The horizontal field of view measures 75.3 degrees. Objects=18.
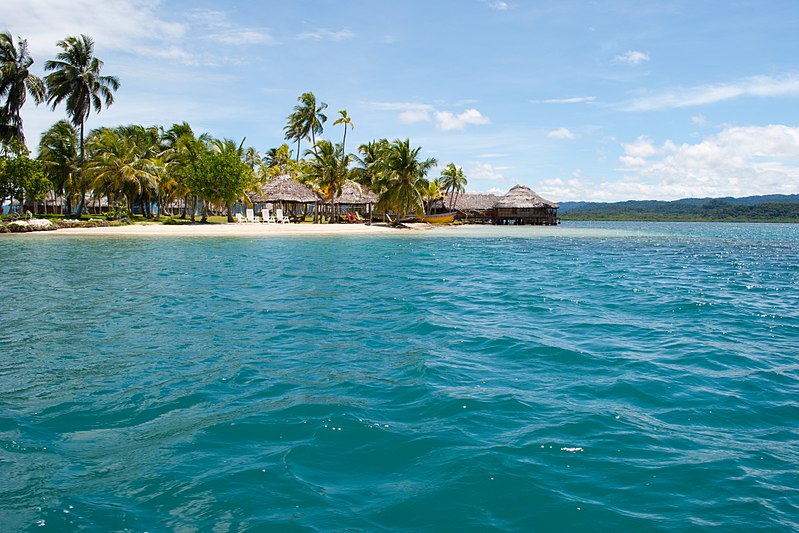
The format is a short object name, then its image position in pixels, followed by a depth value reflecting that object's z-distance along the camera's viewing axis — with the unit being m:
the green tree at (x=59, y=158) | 46.94
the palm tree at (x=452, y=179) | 70.12
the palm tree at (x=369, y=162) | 58.39
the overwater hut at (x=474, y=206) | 74.44
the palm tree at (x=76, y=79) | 40.44
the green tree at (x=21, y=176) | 35.94
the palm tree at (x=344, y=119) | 58.66
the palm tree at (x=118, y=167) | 41.75
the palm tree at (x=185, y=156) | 43.47
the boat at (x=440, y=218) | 63.15
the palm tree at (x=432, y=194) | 63.24
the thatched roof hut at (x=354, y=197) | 54.86
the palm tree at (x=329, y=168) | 47.44
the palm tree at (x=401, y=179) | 47.12
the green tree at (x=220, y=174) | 42.31
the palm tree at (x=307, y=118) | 64.62
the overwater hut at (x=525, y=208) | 70.75
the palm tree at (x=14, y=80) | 39.66
